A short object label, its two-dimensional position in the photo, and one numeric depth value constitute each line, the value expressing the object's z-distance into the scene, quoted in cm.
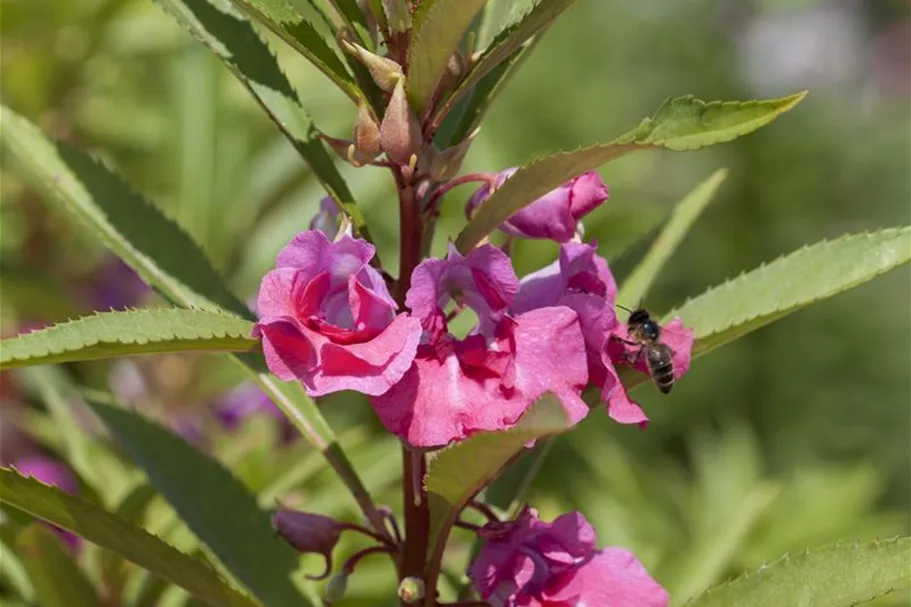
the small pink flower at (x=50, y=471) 97
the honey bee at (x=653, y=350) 76
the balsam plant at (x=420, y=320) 72
